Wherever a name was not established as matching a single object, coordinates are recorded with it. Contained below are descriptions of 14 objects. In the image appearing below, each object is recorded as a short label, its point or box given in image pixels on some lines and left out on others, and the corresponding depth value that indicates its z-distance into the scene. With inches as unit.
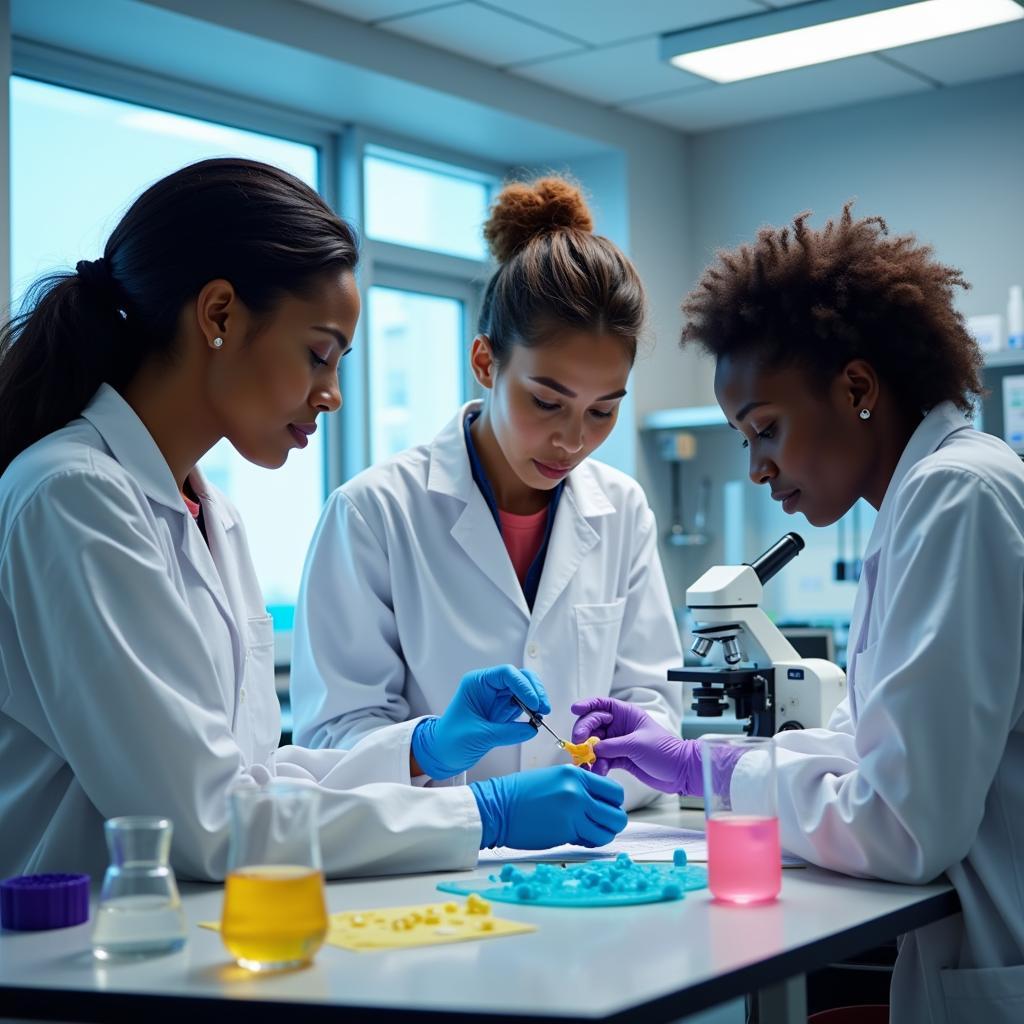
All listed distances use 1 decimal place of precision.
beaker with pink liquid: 52.5
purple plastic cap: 50.3
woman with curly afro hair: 54.1
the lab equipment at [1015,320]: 174.6
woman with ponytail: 54.0
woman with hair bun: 86.5
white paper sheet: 62.8
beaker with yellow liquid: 42.2
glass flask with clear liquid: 44.9
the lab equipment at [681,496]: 202.8
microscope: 79.4
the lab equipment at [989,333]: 176.9
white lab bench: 40.0
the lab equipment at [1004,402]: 174.1
